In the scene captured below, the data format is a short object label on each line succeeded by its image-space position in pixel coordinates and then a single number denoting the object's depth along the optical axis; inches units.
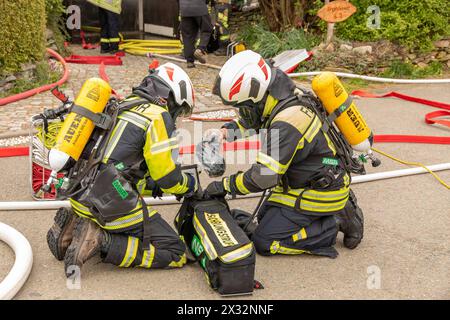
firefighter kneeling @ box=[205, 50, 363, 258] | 150.8
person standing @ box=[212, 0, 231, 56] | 451.5
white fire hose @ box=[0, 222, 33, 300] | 132.6
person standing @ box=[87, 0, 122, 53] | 420.2
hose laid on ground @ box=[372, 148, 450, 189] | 219.8
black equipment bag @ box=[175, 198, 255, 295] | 139.8
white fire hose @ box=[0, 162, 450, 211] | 183.6
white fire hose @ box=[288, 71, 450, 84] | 374.3
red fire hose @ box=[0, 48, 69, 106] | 292.5
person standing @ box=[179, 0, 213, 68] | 394.3
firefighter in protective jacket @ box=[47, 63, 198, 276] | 143.9
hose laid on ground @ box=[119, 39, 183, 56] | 451.5
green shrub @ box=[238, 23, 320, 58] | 410.0
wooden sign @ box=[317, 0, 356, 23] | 383.6
